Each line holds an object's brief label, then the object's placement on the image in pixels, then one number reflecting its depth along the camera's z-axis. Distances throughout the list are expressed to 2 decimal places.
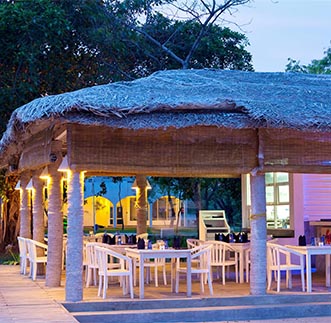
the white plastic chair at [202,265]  9.84
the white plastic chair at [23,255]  12.62
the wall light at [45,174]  10.85
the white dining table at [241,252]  11.45
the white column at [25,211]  14.05
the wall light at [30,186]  13.15
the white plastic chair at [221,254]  11.25
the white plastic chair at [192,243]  12.16
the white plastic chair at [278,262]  10.06
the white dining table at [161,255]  9.48
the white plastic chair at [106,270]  9.37
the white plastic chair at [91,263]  10.29
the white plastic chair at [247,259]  11.58
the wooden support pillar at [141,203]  15.47
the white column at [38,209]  12.49
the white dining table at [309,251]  9.97
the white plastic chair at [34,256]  11.44
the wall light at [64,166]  9.28
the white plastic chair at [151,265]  10.87
